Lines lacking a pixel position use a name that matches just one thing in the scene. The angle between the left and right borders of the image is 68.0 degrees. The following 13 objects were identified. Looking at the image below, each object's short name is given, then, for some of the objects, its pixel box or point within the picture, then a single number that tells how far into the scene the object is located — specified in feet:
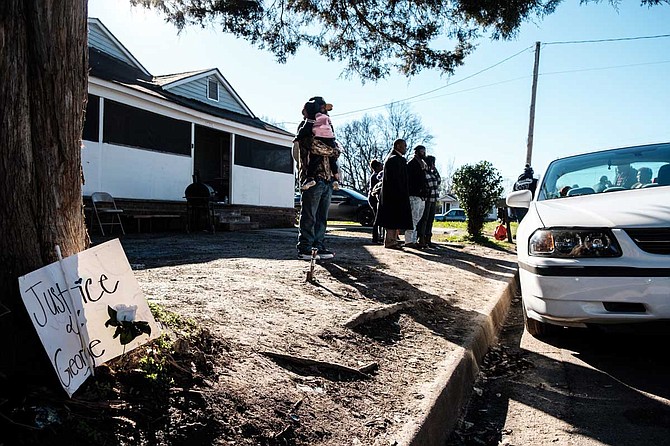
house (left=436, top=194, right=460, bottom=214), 272.02
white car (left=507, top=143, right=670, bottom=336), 10.49
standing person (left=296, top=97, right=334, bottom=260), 19.40
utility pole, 70.96
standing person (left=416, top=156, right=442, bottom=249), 31.19
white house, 36.68
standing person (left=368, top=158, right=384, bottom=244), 33.43
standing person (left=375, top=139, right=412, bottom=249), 27.25
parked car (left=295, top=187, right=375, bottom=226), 62.34
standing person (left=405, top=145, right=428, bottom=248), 29.66
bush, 39.06
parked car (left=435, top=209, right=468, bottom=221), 161.38
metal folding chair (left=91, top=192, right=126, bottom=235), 33.86
